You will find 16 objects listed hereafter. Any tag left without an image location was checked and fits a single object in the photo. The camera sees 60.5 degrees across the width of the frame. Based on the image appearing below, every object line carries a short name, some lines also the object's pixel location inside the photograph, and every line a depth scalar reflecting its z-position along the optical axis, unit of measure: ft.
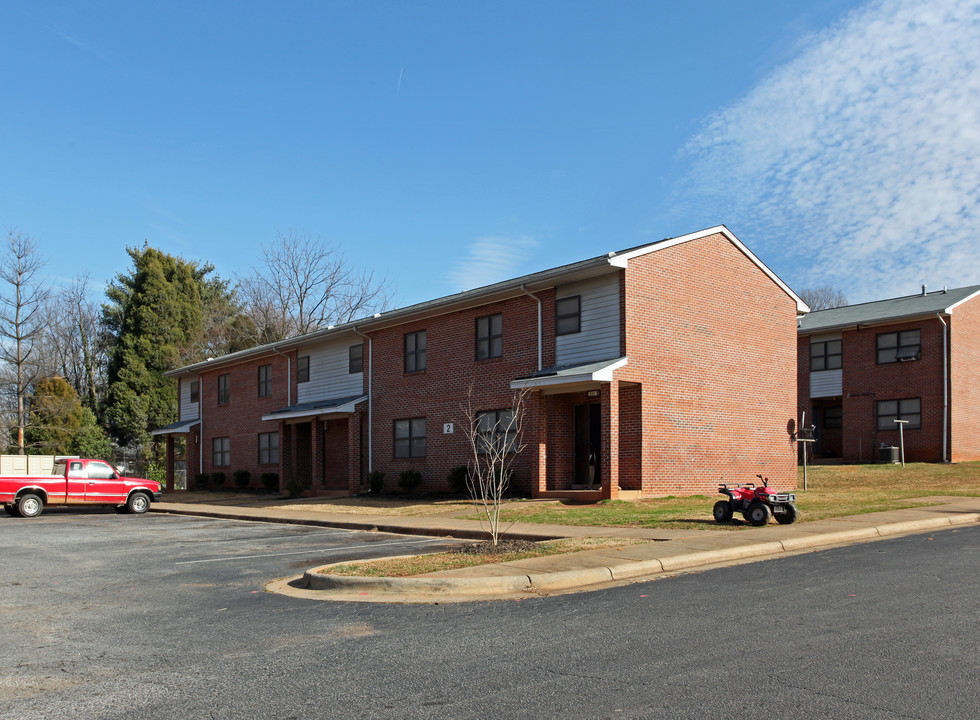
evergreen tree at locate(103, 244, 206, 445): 176.04
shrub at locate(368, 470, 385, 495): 92.02
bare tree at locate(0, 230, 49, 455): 137.69
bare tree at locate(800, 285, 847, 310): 256.32
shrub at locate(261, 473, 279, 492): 112.16
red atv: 48.73
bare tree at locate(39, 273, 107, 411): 202.08
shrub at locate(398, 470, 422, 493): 87.15
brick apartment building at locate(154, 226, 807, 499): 71.36
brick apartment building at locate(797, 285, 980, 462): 109.09
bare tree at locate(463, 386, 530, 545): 74.84
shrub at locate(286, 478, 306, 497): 100.07
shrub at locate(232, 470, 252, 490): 119.34
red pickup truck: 79.66
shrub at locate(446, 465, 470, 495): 81.30
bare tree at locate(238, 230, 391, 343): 180.45
